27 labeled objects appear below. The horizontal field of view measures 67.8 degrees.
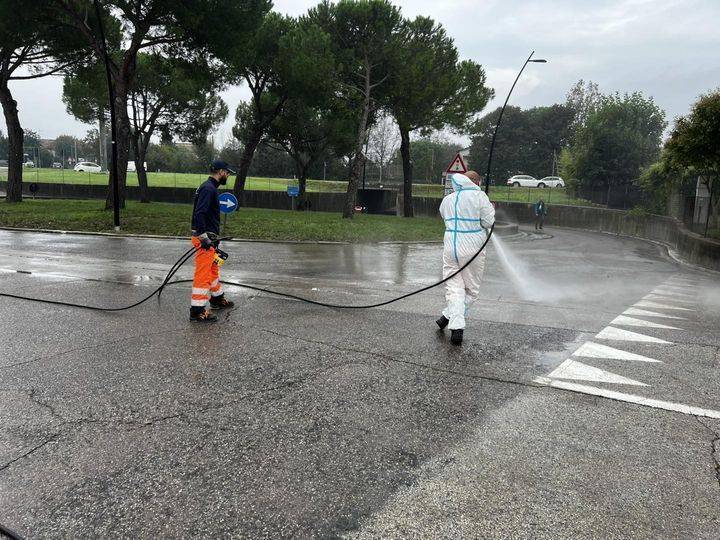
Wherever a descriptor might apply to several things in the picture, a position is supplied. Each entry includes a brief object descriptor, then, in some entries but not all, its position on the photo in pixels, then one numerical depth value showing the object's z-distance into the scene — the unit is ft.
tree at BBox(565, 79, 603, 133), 232.53
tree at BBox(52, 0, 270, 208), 62.90
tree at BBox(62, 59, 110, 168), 104.87
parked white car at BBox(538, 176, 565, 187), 168.34
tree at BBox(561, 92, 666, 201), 128.77
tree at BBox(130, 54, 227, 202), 107.04
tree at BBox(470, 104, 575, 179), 214.69
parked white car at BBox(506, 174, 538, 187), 171.83
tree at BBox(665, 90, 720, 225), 45.16
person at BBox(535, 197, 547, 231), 98.85
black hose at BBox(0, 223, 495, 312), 21.37
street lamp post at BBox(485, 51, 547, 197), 82.02
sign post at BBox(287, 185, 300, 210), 105.19
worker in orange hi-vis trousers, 19.53
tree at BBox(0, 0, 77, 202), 62.23
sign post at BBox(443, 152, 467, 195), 41.40
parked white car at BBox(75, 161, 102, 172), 228.20
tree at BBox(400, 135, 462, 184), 233.96
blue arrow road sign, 42.70
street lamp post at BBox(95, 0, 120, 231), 55.21
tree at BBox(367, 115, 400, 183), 200.85
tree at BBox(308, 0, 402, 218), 81.15
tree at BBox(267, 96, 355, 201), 110.01
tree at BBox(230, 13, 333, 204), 78.59
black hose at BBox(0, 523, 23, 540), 7.57
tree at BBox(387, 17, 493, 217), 82.48
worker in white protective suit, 17.88
